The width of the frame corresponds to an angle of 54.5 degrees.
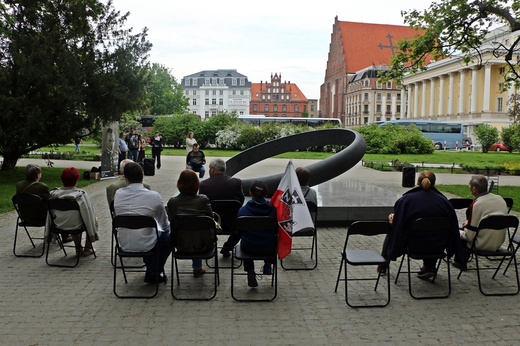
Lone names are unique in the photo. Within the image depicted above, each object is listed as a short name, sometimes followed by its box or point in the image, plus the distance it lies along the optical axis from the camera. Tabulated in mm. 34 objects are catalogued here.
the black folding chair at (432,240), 5679
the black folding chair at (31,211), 7250
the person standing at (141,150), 23234
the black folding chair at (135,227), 5551
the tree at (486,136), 50062
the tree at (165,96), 79812
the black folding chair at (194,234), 5492
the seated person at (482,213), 5980
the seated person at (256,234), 5695
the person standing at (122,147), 20969
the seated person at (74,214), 6875
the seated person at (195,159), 15789
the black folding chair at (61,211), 6715
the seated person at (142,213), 5777
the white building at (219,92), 142625
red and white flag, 5812
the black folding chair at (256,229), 5508
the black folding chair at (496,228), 5707
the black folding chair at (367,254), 5449
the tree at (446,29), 15836
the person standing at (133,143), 22266
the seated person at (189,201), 5797
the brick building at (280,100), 141625
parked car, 52419
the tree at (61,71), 15984
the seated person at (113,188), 7301
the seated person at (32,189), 7418
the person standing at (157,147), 23578
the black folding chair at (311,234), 6985
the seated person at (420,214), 5777
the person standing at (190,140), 18962
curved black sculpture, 14060
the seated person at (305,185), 7523
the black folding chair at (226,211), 6641
